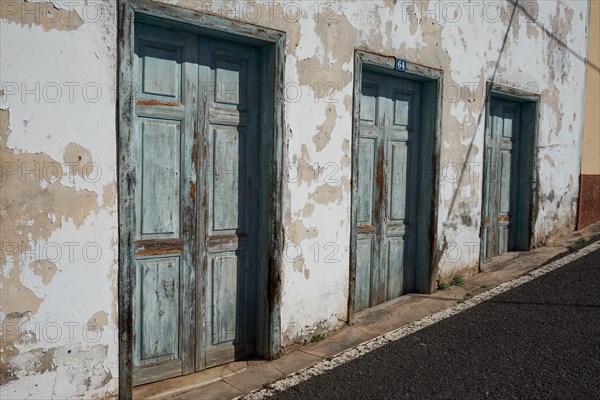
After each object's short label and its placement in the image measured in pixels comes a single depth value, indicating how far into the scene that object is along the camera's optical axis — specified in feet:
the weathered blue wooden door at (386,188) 17.44
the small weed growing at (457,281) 20.33
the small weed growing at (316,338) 14.78
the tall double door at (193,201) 12.11
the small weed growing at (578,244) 25.62
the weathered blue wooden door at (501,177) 23.61
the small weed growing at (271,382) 12.52
